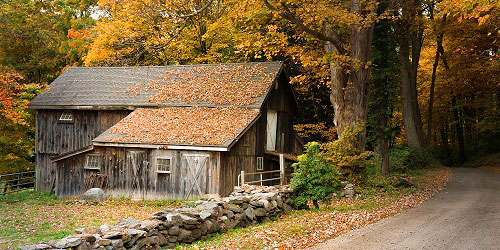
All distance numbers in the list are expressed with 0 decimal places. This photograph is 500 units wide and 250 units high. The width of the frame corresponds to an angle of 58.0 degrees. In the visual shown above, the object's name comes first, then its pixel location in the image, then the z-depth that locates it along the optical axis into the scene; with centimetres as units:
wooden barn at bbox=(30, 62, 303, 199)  2155
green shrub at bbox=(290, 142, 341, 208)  1448
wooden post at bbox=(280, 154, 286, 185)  2181
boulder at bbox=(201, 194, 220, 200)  1694
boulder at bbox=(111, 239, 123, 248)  909
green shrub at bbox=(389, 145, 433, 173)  2777
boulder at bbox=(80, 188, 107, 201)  2208
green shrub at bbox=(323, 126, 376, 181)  1803
